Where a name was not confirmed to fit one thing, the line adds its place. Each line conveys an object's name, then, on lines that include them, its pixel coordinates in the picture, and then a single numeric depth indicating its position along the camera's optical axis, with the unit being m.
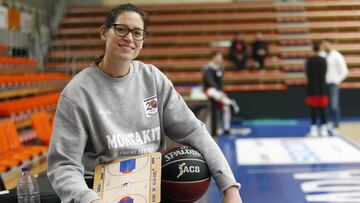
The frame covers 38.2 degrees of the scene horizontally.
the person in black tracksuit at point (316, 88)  9.39
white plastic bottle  2.62
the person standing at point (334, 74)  10.72
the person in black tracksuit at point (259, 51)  13.65
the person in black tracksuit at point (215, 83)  9.65
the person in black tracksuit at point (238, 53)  13.75
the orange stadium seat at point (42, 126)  6.45
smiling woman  2.08
